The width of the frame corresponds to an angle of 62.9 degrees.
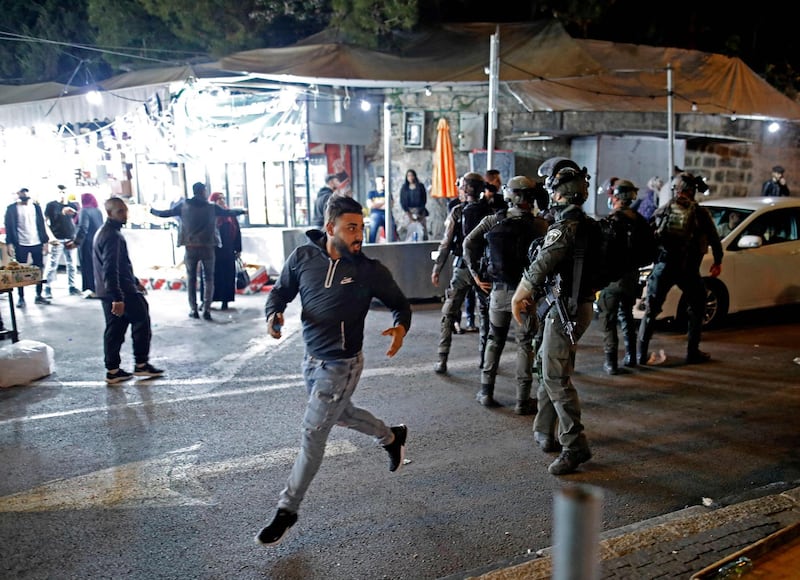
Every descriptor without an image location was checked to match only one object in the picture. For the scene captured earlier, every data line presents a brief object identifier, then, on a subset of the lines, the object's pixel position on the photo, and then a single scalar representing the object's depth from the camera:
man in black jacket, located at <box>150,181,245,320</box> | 9.38
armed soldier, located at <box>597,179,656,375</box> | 4.75
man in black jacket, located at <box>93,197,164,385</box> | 6.22
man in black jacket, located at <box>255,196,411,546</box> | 3.63
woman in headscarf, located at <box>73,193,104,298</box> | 11.22
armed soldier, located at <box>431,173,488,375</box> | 6.61
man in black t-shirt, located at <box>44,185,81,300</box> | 11.16
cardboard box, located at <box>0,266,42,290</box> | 6.66
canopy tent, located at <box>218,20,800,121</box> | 10.89
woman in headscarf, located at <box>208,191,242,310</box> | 10.27
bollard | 1.52
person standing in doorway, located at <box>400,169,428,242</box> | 12.71
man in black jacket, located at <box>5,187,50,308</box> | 10.61
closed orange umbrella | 11.48
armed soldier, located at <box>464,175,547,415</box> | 5.25
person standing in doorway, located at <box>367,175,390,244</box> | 12.81
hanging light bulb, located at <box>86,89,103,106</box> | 12.64
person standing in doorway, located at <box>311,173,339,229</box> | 8.74
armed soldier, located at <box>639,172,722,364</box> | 6.68
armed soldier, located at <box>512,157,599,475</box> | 4.21
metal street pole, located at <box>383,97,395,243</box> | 10.78
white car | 8.34
